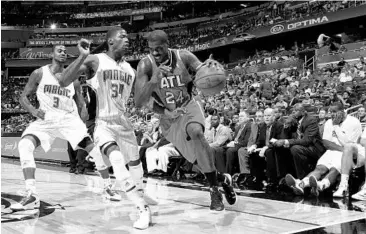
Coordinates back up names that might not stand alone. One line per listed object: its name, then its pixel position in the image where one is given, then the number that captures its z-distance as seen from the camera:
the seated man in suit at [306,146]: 5.53
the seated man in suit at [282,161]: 5.79
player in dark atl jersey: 3.89
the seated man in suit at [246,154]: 6.55
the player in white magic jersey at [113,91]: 3.98
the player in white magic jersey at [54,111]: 4.52
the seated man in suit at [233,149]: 6.79
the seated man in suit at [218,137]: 7.00
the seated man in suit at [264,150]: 5.97
